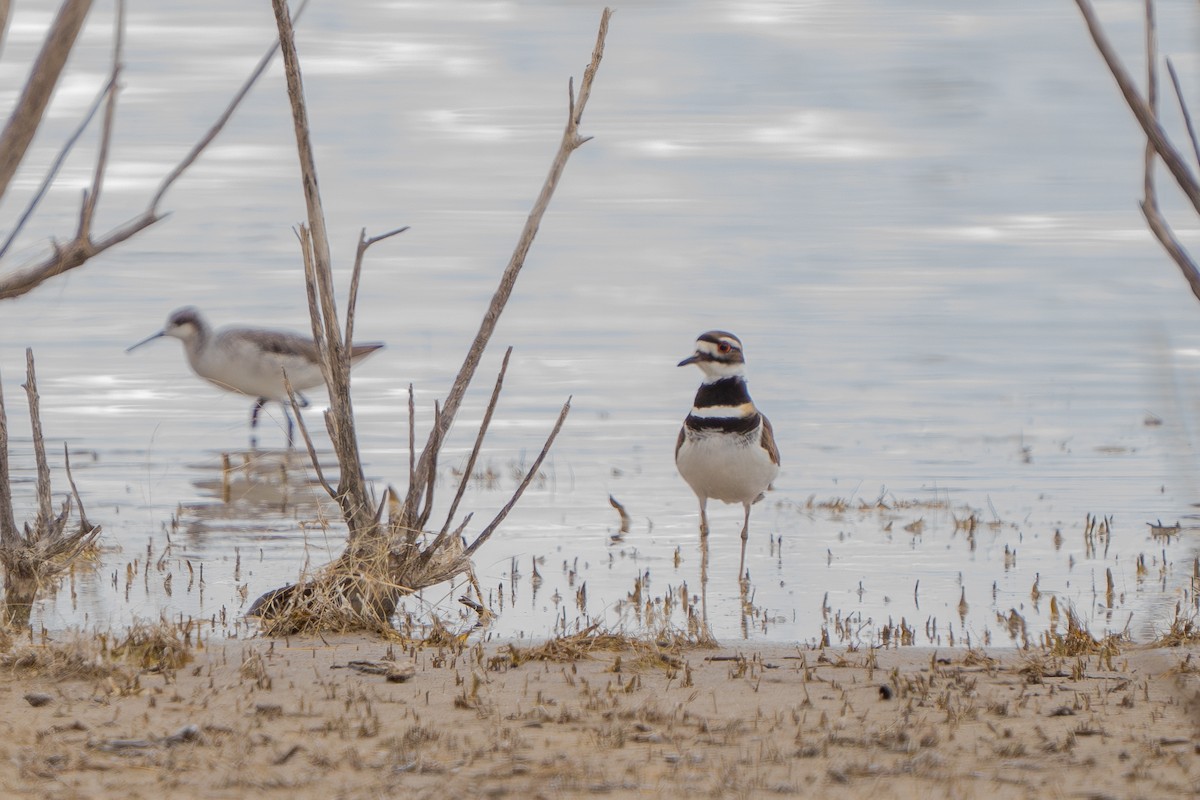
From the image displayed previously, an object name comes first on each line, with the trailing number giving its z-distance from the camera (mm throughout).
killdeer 18953
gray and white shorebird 32531
